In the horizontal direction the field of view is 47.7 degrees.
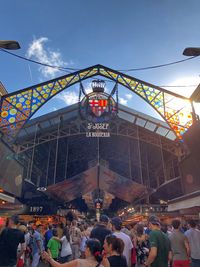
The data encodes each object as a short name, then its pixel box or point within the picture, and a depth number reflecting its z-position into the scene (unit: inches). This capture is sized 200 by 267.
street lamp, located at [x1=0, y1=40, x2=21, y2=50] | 258.8
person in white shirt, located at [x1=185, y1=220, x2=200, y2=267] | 209.8
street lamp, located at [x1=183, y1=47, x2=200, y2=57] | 271.6
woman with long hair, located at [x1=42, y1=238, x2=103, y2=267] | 95.1
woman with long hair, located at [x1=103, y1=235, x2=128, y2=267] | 105.5
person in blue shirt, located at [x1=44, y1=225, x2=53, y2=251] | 303.9
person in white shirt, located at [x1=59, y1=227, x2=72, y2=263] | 227.6
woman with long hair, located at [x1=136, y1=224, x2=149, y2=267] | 253.0
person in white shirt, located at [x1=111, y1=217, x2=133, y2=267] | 175.3
